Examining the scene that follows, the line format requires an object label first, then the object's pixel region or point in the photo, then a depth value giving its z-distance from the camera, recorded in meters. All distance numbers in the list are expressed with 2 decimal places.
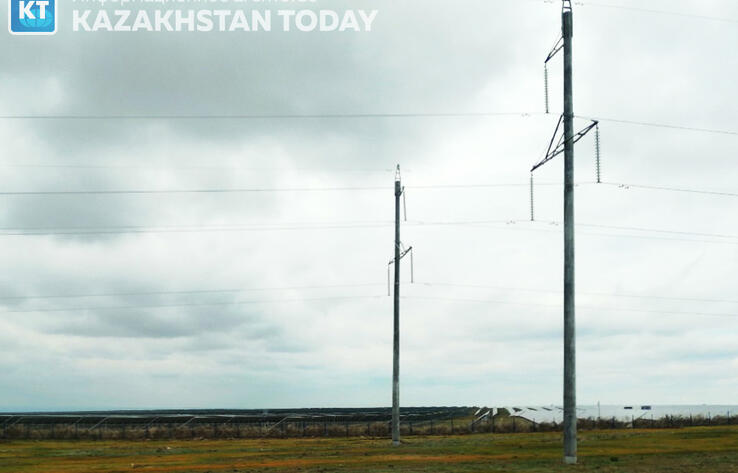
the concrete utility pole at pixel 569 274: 31.59
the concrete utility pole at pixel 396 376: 49.06
